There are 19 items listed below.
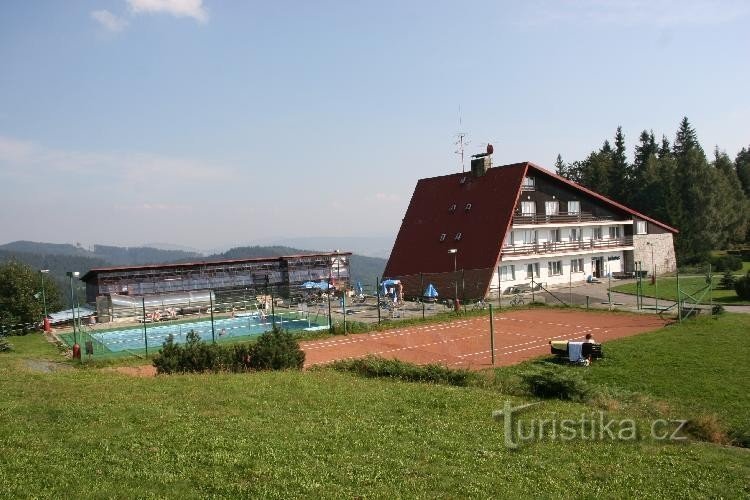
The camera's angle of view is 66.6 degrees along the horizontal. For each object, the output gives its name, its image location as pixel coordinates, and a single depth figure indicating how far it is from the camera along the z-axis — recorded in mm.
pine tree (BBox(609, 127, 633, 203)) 70375
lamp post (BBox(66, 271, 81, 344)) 23025
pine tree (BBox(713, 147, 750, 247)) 58906
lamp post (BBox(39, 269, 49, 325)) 31897
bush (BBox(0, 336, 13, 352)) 23375
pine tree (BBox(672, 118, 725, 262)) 58562
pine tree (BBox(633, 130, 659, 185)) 80188
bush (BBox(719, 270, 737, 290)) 36719
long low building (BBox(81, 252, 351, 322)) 37250
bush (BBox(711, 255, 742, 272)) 47750
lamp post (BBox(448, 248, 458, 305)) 36844
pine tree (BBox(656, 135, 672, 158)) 89031
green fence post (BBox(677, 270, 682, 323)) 24316
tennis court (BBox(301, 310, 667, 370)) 19812
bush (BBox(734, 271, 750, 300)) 30641
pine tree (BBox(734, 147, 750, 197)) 80875
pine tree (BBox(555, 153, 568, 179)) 88812
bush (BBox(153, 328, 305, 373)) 15930
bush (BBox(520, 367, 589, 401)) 11930
